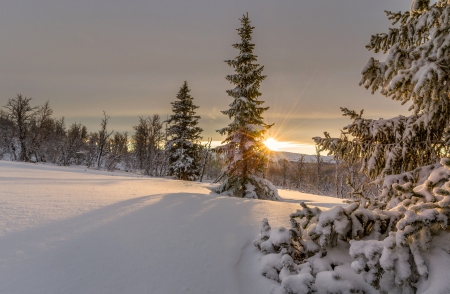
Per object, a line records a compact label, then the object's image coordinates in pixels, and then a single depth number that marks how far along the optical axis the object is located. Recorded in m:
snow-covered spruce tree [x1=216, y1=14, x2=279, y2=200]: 11.54
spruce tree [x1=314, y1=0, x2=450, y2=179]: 2.67
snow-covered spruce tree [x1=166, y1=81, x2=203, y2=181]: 21.22
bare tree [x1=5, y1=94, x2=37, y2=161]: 31.23
